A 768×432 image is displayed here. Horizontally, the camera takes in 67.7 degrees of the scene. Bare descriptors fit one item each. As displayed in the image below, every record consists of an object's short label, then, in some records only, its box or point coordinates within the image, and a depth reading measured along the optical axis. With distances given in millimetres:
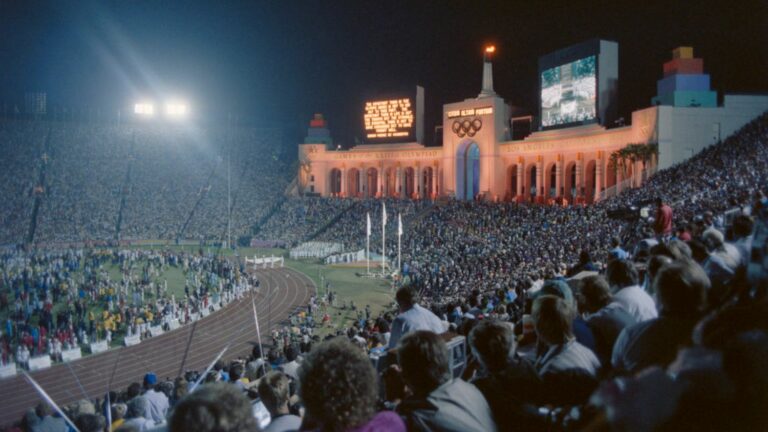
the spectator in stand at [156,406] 7691
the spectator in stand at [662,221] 11562
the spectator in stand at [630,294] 5016
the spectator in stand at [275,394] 4105
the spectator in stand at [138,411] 7200
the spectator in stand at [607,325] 4832
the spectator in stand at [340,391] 2674
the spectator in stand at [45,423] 7520
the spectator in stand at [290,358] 8110
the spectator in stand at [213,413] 2402
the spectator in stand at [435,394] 2977
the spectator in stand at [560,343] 3799
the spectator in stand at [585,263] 9786
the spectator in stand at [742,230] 7039
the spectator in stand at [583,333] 4672
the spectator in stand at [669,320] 3373
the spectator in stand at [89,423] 6523
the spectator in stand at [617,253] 9409
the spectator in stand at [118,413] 7512
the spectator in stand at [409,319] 5891
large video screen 44531
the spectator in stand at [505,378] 3447
